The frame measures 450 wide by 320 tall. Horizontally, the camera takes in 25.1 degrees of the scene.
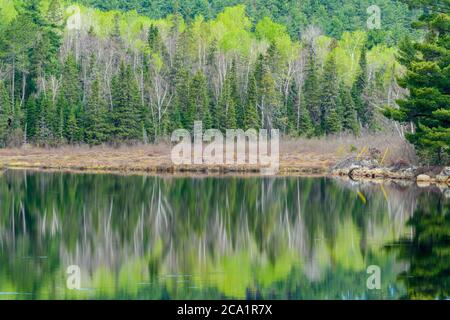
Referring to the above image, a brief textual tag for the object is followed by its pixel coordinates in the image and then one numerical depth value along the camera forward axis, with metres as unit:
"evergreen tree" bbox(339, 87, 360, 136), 76.06
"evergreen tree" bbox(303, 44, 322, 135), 78.12
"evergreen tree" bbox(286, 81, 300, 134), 76.75
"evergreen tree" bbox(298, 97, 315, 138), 75.44
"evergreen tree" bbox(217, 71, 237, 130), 73.69
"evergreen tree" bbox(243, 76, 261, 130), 73.50
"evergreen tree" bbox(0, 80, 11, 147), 70.44
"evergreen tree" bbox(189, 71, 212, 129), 74.31
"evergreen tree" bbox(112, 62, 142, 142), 72.19
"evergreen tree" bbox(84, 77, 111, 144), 71.69
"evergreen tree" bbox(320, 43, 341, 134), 76.50
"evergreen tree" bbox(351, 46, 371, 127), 78.19
